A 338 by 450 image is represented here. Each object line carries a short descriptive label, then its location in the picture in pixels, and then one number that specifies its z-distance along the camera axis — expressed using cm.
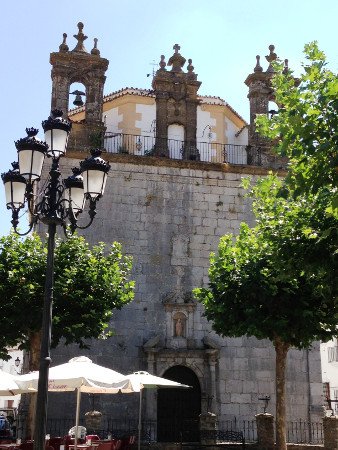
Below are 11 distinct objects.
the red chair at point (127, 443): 1290
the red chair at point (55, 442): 1244
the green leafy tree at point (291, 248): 731
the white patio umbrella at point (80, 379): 988
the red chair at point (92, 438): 1188
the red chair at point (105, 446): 1053
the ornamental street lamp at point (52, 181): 767
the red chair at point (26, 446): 1118
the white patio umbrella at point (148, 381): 1144
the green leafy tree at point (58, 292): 1323
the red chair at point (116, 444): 1120
